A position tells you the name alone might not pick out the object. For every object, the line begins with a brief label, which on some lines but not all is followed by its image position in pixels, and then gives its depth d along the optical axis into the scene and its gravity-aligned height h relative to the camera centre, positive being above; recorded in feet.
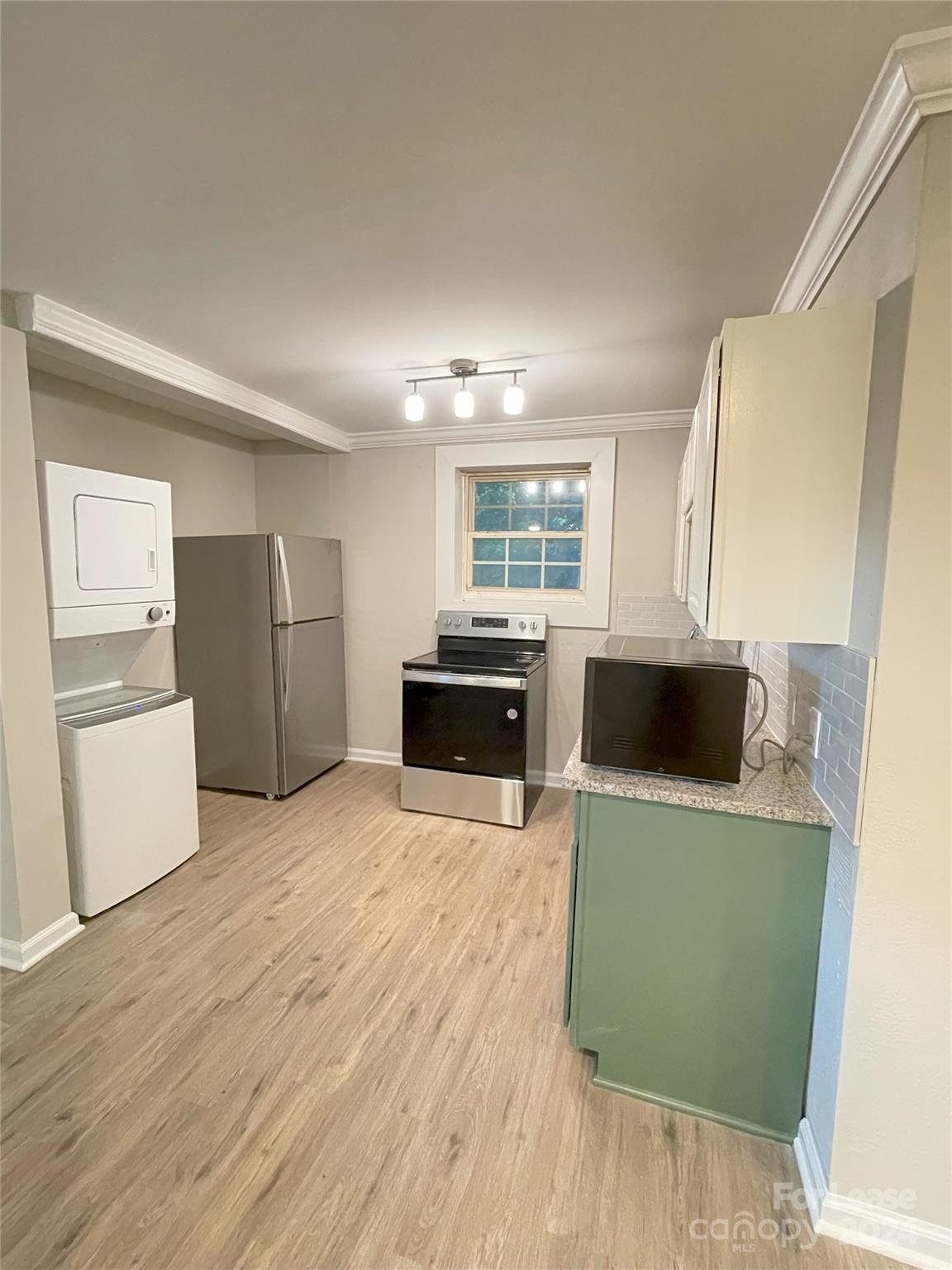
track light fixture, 7.83 +2.39
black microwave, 4.91 -1.29
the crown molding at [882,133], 3.10 +2.77
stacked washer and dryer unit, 7.16 -2.10
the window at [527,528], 11.40 +0.83
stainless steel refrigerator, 10.74 -1.76
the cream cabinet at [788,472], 3.99 +0.72
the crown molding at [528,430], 10.75 +2.79
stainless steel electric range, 10.14 -3.14
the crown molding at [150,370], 6.44 +2.66
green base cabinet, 4.63 -3.35
